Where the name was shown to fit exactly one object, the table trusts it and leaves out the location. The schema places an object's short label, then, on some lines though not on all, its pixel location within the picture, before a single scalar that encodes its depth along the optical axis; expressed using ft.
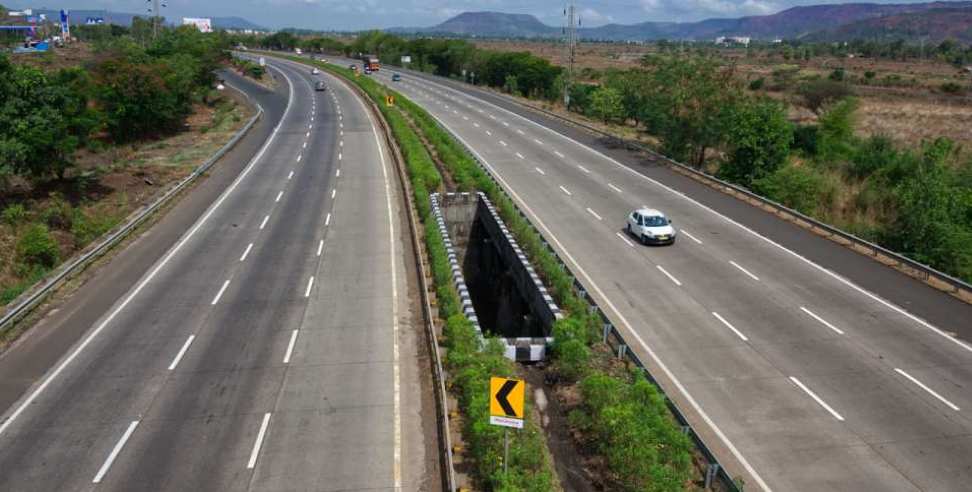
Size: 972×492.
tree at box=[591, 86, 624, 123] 228.63
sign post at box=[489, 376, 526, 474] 38.70
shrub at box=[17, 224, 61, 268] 90.17
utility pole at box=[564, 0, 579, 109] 228.22
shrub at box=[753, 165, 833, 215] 118.83
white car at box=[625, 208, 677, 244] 93.86
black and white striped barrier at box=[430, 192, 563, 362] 63.87
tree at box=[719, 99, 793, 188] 131.54
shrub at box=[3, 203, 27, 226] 104.05
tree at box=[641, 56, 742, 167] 146.72
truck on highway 388.76
